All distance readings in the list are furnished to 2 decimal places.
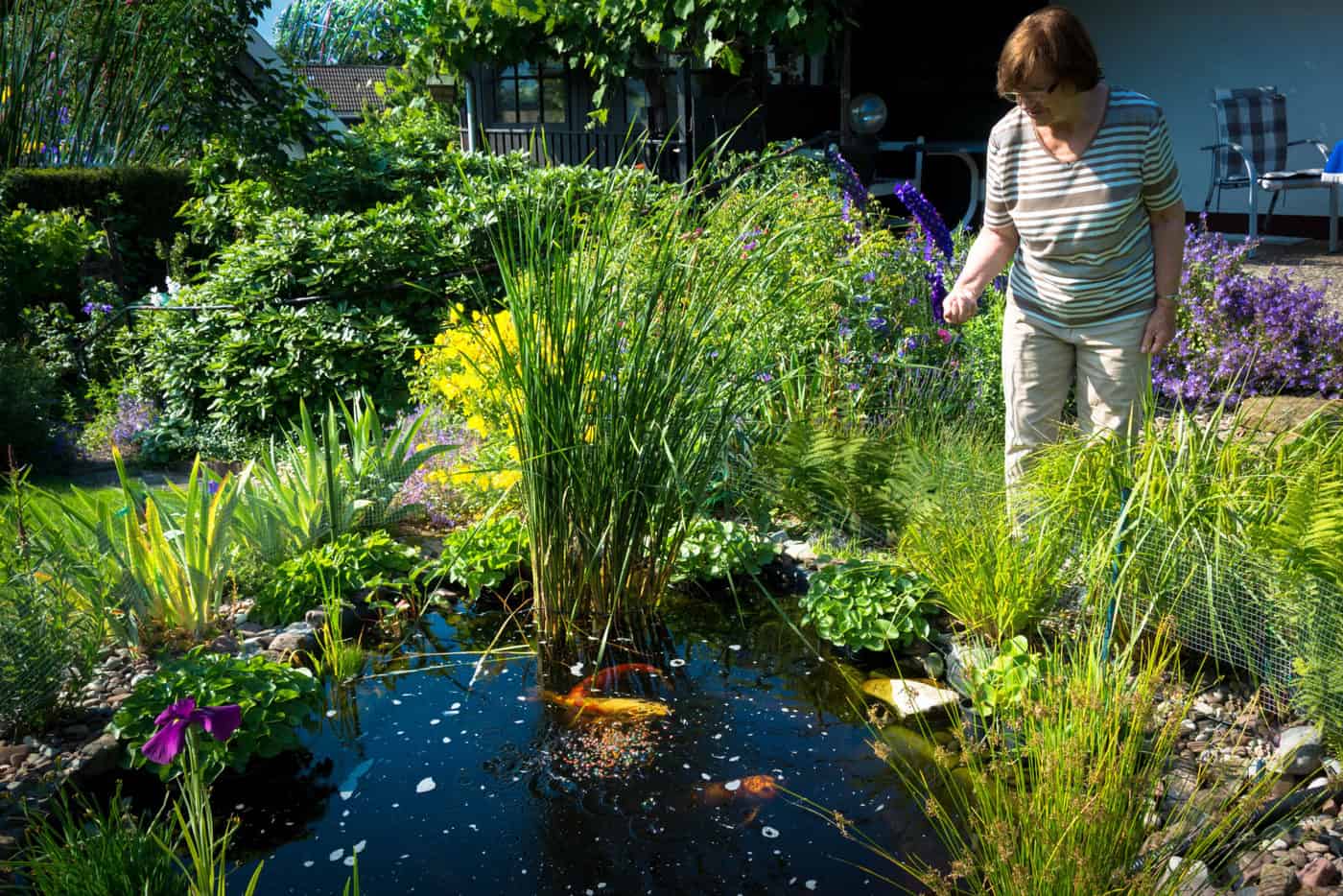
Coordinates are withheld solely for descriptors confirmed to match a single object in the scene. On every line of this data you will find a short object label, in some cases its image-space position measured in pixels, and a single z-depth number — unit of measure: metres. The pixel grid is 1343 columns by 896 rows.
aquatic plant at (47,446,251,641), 3.04
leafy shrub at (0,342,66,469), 5.26
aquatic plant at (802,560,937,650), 3.03
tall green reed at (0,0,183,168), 7.73
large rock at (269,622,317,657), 3.12
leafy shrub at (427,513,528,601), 3.52
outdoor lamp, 8.86
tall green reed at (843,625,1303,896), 1.78
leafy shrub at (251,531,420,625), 3.33
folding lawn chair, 8.14
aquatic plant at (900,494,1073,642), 2.78
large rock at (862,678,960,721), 2.86
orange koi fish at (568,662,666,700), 3.01
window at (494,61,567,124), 14.58
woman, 2.64
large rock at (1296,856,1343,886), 1.94
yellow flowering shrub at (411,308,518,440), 3.35
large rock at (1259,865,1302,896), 1.95
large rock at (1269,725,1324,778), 2.23
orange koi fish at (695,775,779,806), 2.53
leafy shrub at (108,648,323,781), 2.54
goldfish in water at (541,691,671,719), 2.89
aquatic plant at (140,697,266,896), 1.79
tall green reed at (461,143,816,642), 2.93
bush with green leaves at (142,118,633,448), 5.60
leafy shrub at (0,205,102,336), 6.92
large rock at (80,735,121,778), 2.53
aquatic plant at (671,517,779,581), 3.54
